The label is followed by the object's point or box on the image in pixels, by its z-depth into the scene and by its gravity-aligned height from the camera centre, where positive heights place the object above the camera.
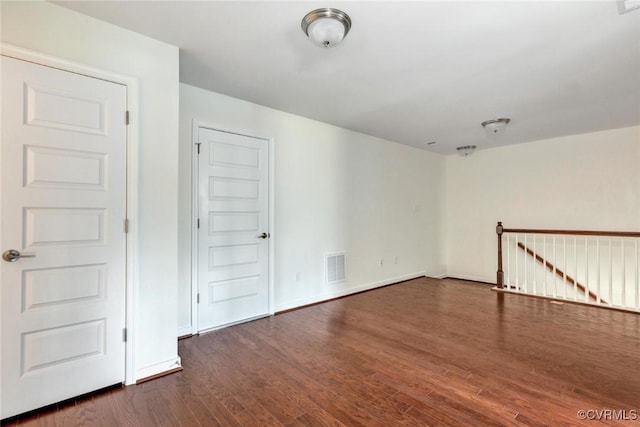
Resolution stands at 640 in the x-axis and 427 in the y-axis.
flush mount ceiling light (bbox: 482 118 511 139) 3.82 +1.16
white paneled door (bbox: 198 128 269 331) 3.04 -0.18
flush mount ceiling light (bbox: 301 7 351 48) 1.84 +1.21
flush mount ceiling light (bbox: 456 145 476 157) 5.07 +1.11
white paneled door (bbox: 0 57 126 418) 1.71 -0.15
